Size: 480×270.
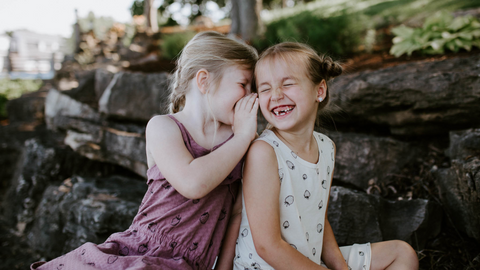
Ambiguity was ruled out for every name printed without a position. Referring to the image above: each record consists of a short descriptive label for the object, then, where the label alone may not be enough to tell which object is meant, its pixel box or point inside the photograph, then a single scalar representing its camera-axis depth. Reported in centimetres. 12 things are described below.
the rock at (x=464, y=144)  245
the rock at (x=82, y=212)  289
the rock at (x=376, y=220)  240
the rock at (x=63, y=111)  475
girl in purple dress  147
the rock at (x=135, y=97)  432
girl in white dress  150
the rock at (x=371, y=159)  302
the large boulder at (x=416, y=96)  286
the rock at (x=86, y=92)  509
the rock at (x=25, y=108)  727
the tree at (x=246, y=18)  622
